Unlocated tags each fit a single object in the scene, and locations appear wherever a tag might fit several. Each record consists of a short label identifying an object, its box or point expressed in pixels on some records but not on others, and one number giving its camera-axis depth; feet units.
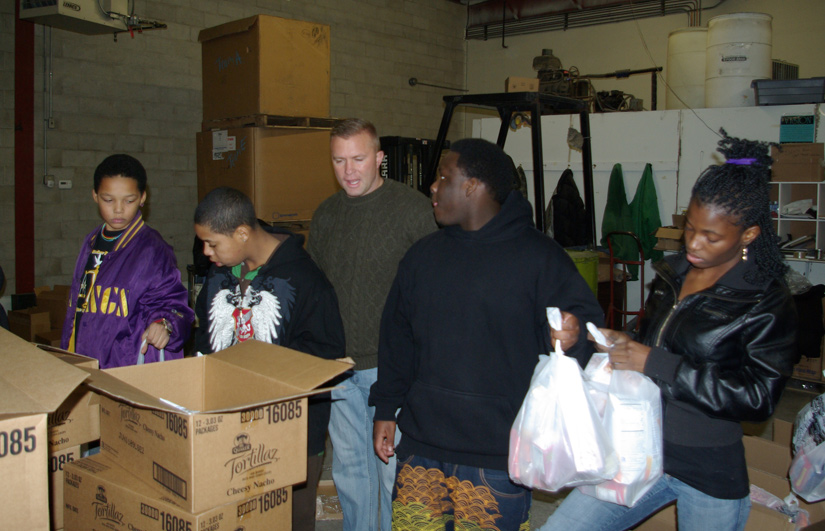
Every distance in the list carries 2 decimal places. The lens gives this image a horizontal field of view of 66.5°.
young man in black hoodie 4.93
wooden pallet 13.20
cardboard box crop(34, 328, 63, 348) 14.53
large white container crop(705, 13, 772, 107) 18.47
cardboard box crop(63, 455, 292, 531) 4.12
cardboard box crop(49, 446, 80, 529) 5.09
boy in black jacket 5.86
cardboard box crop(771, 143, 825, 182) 16.90
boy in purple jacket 6.74
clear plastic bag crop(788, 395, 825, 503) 5.54
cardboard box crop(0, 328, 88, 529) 3.30
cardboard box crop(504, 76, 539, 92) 17.74
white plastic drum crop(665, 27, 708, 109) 20.59
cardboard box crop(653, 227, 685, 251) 17.69
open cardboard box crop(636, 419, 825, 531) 6.79
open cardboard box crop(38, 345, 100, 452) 5.05
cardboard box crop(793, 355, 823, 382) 15.14
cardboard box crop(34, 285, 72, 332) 15.17
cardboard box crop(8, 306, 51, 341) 14.85
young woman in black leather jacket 4.41
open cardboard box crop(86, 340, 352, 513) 3.96
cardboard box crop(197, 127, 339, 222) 13.16
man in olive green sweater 6.82
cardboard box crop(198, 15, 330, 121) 13.19
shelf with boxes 16.97
